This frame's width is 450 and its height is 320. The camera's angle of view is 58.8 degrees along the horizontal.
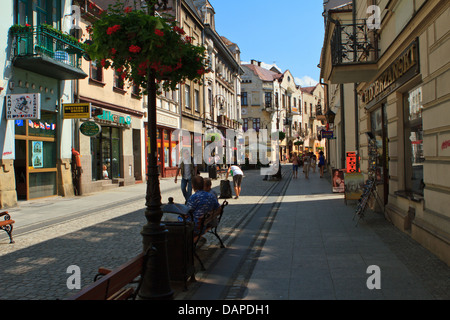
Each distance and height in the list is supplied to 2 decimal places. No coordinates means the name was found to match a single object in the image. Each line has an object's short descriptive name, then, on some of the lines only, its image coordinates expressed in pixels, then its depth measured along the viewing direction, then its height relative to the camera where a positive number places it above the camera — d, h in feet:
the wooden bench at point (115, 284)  9.23 -3.11
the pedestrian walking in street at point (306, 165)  87.86 -0.93
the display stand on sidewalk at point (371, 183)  29.09 -1.80
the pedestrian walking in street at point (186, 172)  38.69 -0.85
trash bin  16.26 -3.61
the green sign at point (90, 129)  53.06 +4.88
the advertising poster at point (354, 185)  37.76 -2.41
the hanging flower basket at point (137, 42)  13.37 +4.20
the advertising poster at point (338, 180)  49.14 -2.45
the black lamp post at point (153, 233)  13.65 -2.37
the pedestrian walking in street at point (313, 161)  116.98 -0.09
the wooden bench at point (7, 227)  24.37 -3.58
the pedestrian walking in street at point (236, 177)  48.21 -1.78
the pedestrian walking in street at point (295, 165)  88.69 -0.89
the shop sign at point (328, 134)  75.15 +5.02
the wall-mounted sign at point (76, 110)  50.52 +7.00
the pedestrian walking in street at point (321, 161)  88.99 -0.11
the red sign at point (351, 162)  44.38 -0.24
